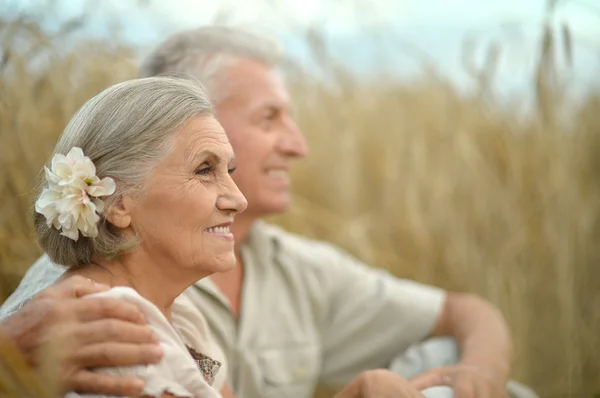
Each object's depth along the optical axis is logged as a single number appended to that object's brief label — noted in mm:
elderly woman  1588
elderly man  2492
